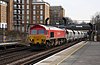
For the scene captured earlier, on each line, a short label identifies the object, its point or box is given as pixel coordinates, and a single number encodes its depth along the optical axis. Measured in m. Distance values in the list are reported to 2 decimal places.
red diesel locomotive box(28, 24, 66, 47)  35.62
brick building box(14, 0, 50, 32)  155.00
